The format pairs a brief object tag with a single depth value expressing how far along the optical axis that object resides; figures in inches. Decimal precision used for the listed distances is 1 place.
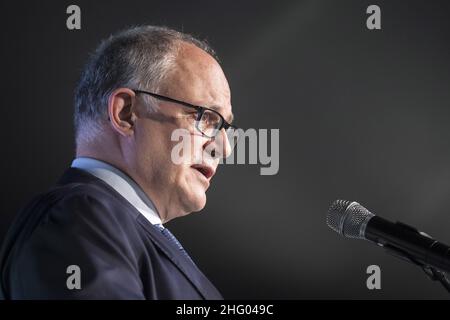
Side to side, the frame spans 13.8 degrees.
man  92.3
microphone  93.5
